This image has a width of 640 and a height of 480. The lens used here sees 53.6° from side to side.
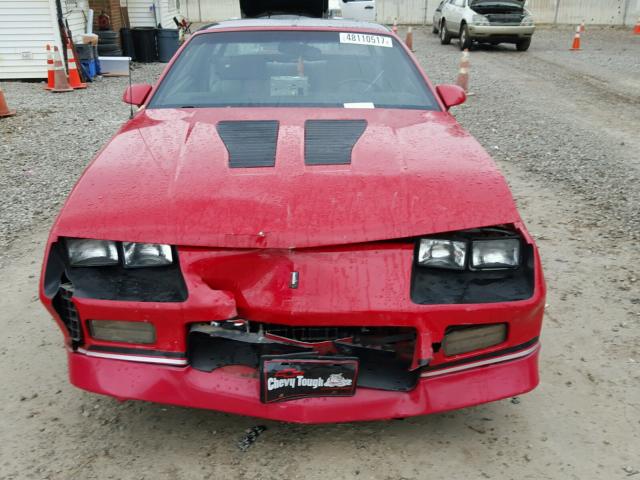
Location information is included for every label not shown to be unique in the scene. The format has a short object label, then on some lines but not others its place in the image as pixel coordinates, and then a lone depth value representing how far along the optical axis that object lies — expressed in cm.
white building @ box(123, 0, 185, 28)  1831
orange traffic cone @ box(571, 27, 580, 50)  1888
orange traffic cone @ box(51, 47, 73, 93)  1174
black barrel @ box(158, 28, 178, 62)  1648
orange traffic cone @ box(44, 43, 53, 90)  1181
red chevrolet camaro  224
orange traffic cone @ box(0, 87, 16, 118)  937
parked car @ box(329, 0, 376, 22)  2170
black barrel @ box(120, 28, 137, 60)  1639
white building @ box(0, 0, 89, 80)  1241
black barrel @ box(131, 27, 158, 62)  1631
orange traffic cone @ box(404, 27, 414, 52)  1861
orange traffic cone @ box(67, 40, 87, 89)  1216
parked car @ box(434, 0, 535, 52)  1731
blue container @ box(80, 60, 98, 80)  1302
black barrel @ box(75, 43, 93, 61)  1294
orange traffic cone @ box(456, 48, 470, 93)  1105
